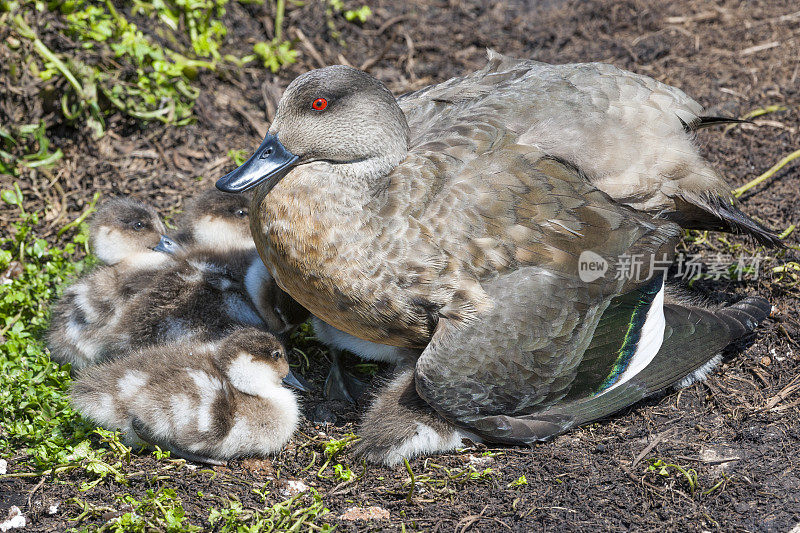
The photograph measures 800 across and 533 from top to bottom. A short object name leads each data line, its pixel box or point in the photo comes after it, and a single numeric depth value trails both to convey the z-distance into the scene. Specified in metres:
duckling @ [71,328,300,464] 8.04
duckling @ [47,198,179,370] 9.21
